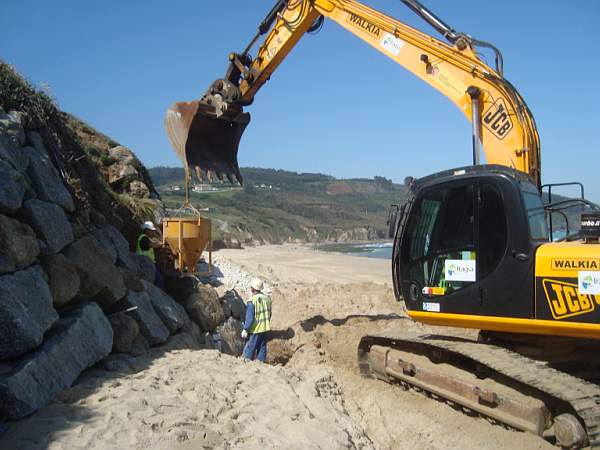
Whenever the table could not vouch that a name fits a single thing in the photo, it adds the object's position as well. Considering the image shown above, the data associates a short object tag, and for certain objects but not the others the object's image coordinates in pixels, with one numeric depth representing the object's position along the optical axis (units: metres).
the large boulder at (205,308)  8.66
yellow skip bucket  9.92
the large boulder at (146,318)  6.69
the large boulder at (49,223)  5.66
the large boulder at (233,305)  10.07
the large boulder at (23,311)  4.40
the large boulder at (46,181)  6.19
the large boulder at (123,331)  6.04
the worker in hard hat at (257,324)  8.17
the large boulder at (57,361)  4.08
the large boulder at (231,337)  9.21
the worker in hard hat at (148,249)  8.61
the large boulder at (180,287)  8.90
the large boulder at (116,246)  7.31
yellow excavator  4.89
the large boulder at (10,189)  5.27
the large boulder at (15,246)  4.88
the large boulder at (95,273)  6.00
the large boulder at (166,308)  7.42
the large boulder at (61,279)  5.43
